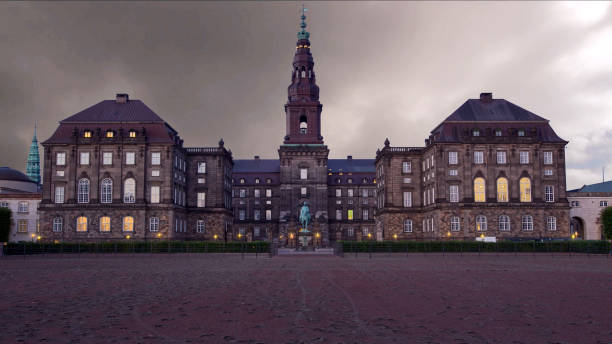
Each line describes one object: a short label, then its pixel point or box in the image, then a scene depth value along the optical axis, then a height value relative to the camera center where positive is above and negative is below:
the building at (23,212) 95.50 +1.48
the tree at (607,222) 77.38 -0.83
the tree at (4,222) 86.56 -0.16
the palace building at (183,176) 80.75 +6.12
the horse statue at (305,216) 86.44 +0.38
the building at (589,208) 87.62 +1.26
